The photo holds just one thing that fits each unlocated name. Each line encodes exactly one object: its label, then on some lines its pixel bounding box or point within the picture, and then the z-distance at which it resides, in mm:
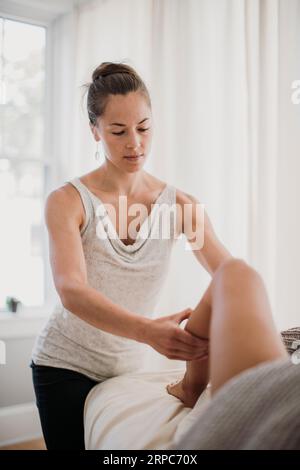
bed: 779
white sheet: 1045
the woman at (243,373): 781
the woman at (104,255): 1287
